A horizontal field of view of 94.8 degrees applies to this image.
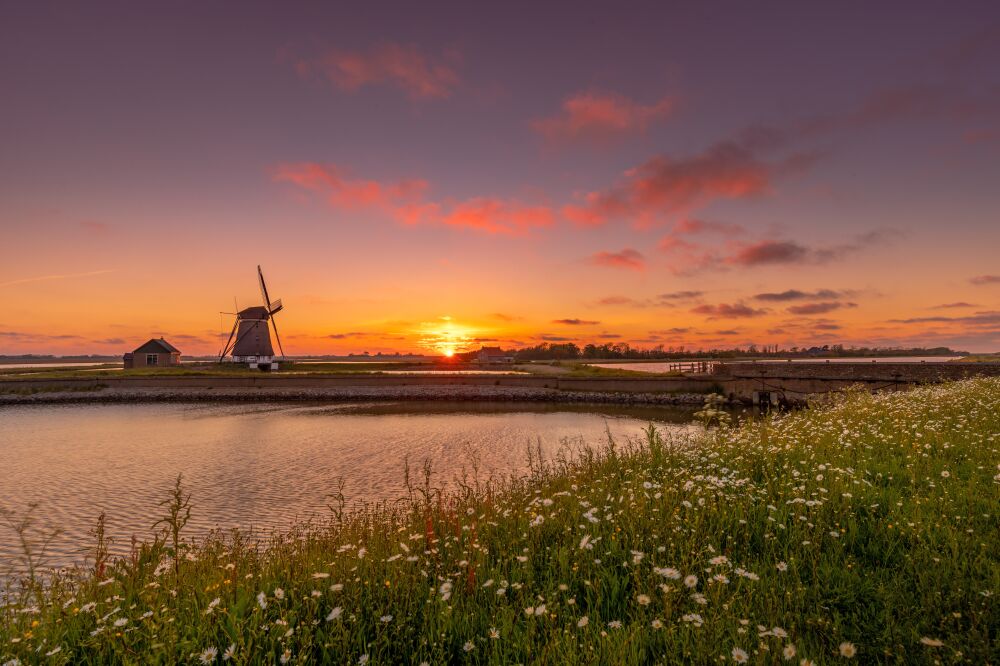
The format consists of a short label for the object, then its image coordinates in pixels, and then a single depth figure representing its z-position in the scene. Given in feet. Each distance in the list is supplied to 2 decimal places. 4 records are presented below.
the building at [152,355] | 291.99
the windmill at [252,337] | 299.58
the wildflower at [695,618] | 11.84
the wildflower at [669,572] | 14.01
